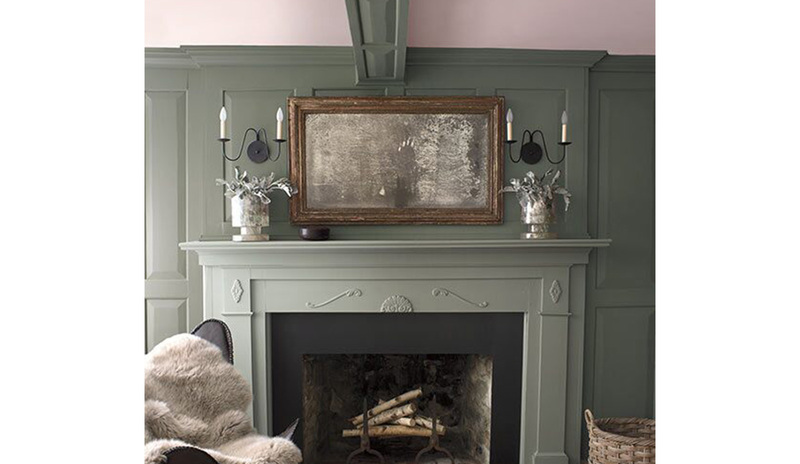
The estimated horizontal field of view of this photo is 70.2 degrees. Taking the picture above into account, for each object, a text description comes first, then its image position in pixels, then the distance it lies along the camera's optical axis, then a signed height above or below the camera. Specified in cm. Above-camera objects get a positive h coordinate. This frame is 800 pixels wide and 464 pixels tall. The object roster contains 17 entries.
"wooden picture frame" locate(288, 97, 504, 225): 307 +32
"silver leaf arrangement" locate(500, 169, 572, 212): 297 +16
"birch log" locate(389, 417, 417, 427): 327 -116
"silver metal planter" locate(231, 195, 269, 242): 294 +2
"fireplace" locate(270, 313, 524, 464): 304 -90
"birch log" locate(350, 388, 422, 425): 329 -106
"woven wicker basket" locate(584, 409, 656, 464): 260 -105
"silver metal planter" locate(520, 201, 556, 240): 298 +0
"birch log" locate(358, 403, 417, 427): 327 -112
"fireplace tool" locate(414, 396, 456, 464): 312 -123
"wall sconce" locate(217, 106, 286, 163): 305 +39
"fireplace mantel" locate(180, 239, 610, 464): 298 -37
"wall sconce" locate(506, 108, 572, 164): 308 +37
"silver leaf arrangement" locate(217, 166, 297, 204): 294 +18
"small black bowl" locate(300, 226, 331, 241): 296 -7
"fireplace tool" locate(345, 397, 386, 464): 311 -121
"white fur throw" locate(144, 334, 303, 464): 194 -69
